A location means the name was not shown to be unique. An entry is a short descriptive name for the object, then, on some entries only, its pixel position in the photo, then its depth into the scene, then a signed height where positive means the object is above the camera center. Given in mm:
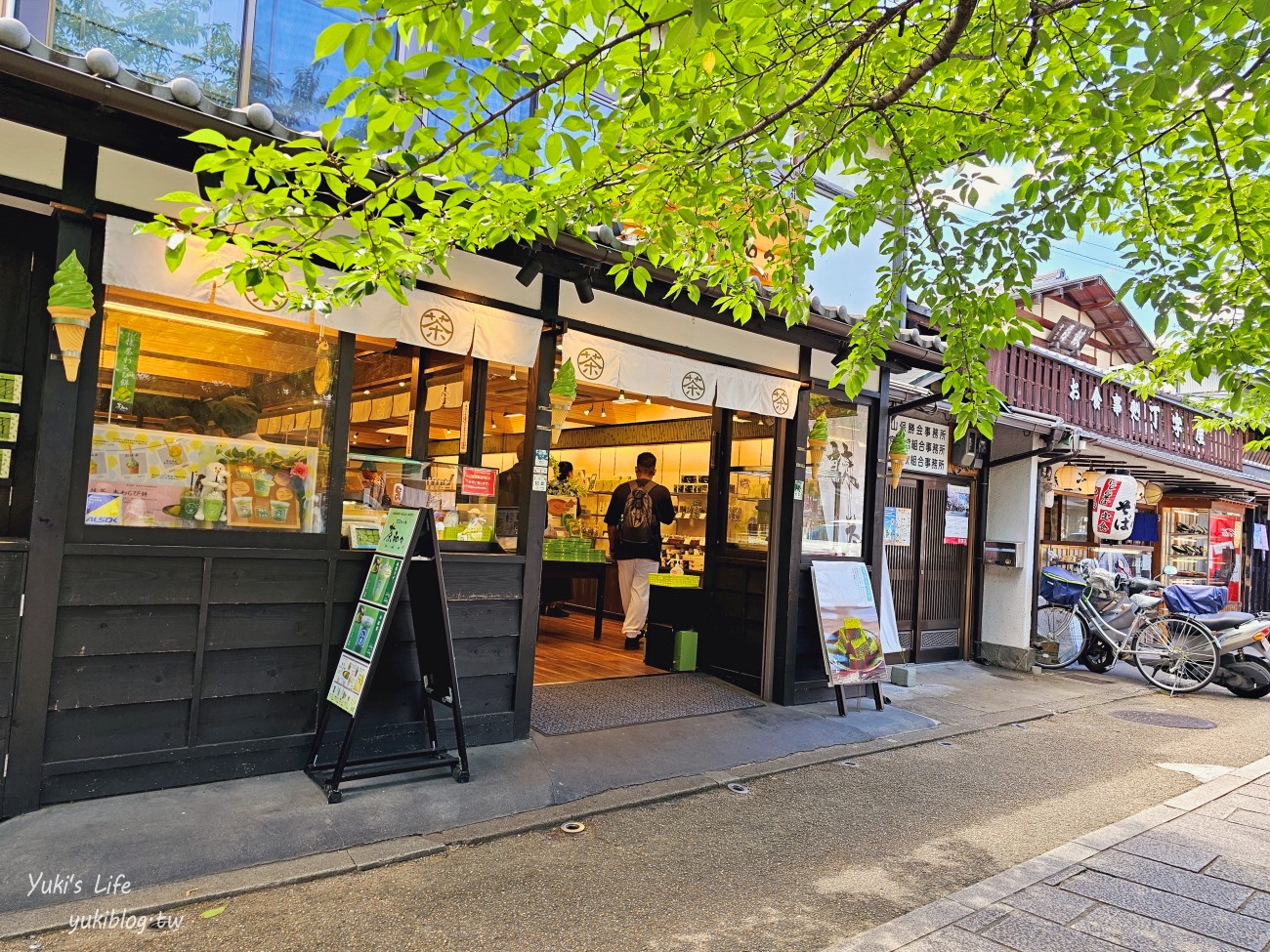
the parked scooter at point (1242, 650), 10164 -1164
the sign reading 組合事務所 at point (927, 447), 10656 +1138
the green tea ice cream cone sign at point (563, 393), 6273 +871
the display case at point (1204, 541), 17188 +257
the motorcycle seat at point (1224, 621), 10508 -836
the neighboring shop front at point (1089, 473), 10914 +1244
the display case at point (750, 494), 8234 +270
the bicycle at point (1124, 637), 10414 -1173
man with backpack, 9922 -204
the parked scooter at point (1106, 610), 11266 -861
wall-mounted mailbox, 11234 -211
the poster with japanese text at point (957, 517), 11336 +258
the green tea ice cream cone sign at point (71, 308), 4176 +826
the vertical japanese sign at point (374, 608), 4828 -688
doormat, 6684 -1684
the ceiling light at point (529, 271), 5641 +1586
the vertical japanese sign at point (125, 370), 4625 +591
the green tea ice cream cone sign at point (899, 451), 9000 +872
